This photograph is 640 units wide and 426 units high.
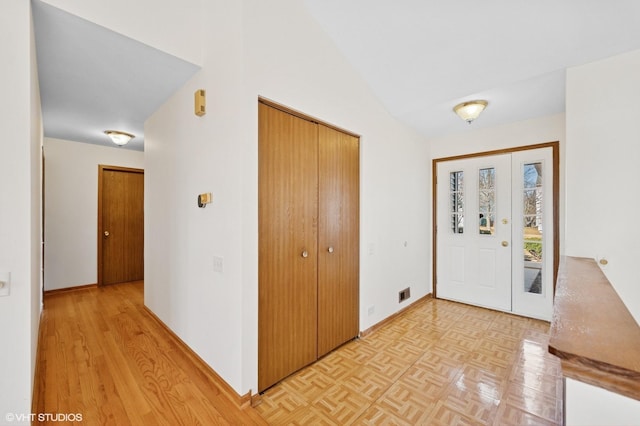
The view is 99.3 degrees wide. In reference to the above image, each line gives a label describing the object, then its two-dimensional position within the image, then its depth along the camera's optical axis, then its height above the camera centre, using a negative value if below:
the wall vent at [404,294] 3.40 -1.06
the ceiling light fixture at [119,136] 3.77 +1.07
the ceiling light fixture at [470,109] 2.84 +1.08
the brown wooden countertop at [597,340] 0.49 -0.28
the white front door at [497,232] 3.20 -0.26
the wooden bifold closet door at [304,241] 1.95 -0.25
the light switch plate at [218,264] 1.94 -0.38
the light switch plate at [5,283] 1.36 -0.36
